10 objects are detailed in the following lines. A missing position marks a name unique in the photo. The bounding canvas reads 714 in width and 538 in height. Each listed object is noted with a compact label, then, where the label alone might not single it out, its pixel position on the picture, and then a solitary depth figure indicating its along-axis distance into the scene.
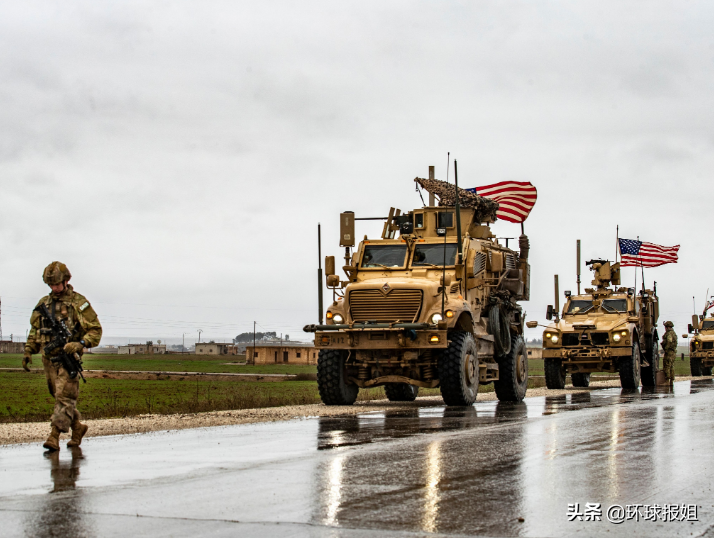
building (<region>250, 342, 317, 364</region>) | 95.62
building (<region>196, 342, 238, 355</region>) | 159.12
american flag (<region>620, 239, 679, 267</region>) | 37.53
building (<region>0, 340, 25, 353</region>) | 141.85
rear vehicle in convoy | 46.31
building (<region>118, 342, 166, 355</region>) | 155.88
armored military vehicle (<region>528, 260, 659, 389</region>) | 27.92
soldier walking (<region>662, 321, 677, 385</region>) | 33.03
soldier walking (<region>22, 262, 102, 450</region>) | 10.41
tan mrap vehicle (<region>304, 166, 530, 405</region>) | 18.23
